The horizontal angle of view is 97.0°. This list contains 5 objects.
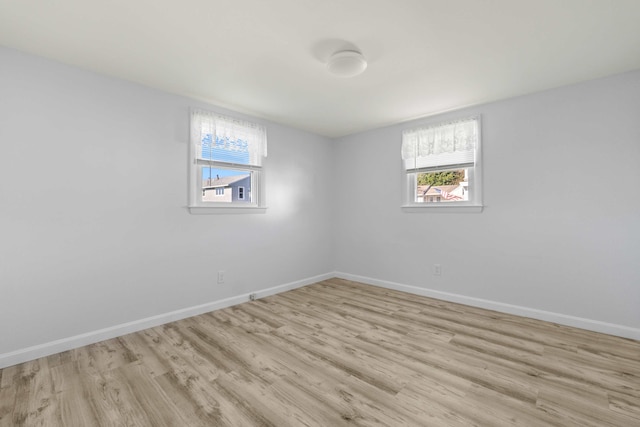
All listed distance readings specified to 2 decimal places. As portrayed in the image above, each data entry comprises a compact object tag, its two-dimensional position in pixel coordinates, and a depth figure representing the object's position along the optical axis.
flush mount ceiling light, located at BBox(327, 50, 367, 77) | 2.14
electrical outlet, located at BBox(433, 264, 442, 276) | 3.63
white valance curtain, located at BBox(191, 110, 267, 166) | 3.14
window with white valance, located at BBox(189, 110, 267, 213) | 3.13
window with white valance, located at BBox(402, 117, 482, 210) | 3.36
